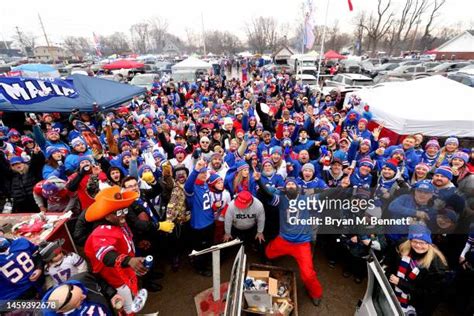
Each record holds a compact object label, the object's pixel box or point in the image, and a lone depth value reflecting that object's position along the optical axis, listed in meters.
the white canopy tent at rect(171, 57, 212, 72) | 22.00
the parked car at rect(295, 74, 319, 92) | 19.12
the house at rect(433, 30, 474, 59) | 36.44
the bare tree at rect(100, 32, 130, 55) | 75.56
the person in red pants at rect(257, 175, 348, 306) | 3.50
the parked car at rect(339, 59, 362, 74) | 26.53
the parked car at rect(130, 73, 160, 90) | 18.28
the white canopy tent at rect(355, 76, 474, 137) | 6.85
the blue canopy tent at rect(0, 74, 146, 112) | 7.08
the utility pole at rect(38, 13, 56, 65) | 36.59
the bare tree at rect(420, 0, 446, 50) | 46.89
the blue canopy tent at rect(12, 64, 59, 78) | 16.03
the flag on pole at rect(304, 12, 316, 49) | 14.88
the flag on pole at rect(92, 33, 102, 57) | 30.33
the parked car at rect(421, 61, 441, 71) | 23.63
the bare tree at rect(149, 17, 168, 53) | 85.69
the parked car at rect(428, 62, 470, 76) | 21.66
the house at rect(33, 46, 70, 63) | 67.03
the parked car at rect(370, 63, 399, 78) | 25.06
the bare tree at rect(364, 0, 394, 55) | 42.88
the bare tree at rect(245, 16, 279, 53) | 65.25
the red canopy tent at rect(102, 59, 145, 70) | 22.02
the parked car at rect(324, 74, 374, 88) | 15.28
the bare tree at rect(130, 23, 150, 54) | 83.25
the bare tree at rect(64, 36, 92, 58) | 74.62
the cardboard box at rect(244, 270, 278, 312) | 3.04
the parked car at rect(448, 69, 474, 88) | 12.58
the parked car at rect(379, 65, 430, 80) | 18.82
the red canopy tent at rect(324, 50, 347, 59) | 29.14
